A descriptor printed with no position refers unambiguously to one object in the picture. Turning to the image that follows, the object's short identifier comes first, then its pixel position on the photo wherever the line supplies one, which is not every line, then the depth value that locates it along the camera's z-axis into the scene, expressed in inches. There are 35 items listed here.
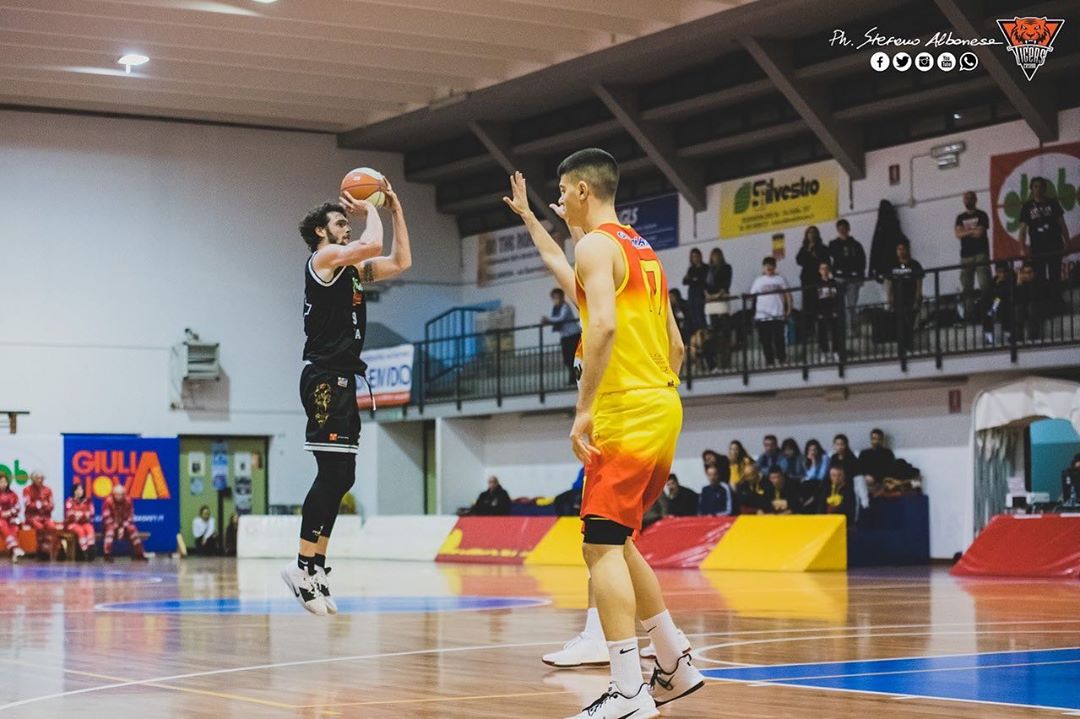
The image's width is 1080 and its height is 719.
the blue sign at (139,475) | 1139.3
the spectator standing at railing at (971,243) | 816.3
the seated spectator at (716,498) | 875.4
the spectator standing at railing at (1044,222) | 800.3
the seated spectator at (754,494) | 848.3
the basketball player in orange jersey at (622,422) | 209.5
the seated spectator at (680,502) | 901.2
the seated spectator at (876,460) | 849.5
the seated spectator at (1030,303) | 767.7
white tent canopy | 755.4
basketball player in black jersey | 337.7
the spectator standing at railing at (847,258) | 903.7
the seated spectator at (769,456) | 885.8
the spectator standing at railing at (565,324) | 1040.8
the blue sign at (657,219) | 1107.9
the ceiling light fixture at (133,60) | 998.4
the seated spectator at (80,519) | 1061.8
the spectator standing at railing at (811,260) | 906.7
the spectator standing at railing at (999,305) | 782.5
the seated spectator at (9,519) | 1033.5
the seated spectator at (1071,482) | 721.6
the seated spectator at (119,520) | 1082.1
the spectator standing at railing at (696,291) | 981.8
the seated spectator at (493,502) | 1067.3
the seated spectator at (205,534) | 1188.5
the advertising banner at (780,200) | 991.0
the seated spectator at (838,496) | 819.4
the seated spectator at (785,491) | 843.4
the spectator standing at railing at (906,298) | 824.9
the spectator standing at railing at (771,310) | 903.1
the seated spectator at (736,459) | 895.7
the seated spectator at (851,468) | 831.1
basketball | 342.0
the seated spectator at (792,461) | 877.8
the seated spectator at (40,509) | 1041.5
